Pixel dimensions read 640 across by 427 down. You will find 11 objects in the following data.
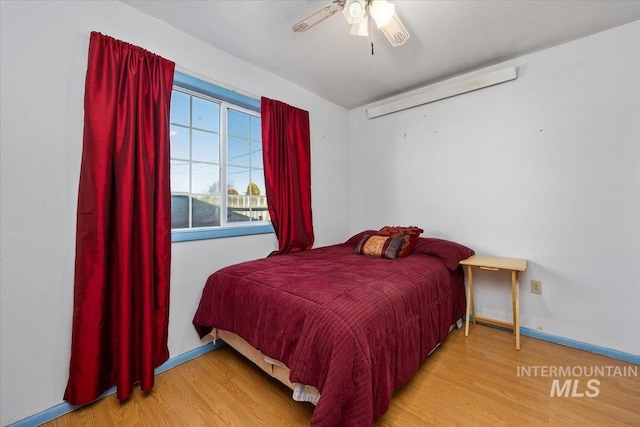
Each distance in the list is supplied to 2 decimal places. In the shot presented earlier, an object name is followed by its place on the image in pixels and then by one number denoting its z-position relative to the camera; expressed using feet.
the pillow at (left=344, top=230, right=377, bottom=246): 9.83
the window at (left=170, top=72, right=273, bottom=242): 6.87
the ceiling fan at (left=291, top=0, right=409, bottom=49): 4.78
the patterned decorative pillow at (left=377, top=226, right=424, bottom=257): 7.81
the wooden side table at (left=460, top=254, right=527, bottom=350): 6.73
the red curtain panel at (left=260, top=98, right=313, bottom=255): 8.32
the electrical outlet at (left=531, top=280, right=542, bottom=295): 7.41
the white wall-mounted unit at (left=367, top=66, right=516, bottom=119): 7.82
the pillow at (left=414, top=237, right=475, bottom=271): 7.41
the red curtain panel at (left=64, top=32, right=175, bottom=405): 4.87
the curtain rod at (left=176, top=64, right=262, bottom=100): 6.53
